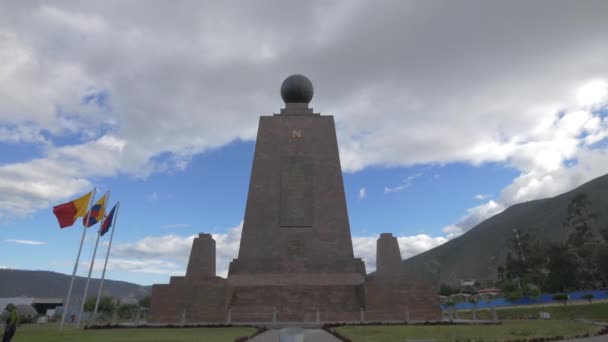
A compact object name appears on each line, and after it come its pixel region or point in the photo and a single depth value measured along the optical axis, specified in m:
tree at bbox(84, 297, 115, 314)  40.31
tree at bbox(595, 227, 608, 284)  38.06
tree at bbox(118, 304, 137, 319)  34.54
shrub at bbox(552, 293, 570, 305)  31.36
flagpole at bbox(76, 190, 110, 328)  18.04
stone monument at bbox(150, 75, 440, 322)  19.81
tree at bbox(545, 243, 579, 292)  45.69
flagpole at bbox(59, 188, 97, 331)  16.25
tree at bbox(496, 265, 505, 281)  64.07
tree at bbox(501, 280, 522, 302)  40.88
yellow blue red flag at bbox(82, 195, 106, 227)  18.16
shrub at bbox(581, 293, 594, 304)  31.47
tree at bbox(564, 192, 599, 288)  45.23
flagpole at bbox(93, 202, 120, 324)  20.77
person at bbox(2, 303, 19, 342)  9.62
